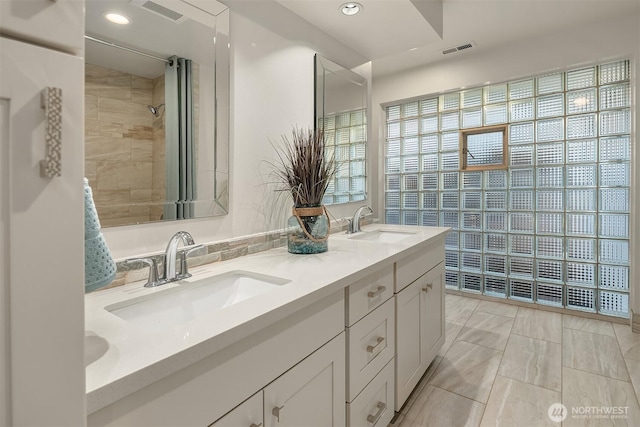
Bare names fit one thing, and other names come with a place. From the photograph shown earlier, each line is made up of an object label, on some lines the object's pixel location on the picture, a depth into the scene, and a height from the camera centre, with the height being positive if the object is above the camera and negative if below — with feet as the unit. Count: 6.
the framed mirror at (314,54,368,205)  6.61 +1.86
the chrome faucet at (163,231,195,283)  3.49 -0.49
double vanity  1.87 -1.01
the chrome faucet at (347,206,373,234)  6.91 -0.30
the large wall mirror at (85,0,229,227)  3.36 +1.13
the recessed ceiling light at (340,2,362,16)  5.69 +3.49
